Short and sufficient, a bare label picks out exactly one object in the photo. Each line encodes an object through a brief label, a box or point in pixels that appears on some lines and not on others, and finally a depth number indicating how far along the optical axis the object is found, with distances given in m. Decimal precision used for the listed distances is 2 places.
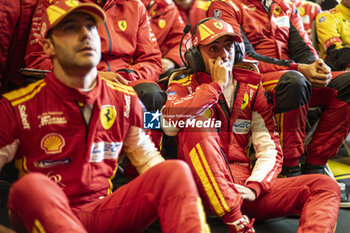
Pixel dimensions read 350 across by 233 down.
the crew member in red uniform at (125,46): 3.43
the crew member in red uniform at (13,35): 3.41
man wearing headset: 3.17
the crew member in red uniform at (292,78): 3.54
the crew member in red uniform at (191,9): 4.54
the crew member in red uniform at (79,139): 2.81
